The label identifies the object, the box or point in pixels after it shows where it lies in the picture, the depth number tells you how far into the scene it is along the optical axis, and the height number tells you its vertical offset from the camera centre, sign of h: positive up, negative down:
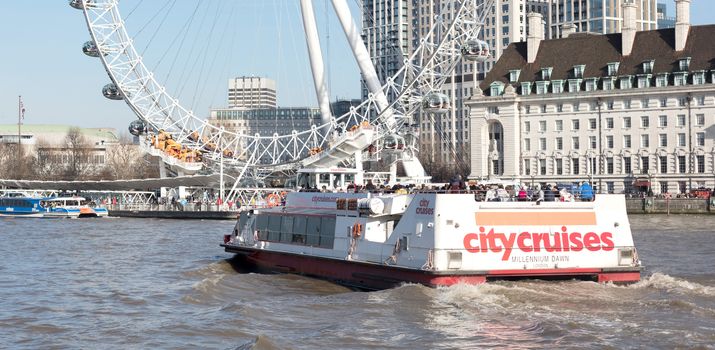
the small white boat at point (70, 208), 93.50 -0.27
